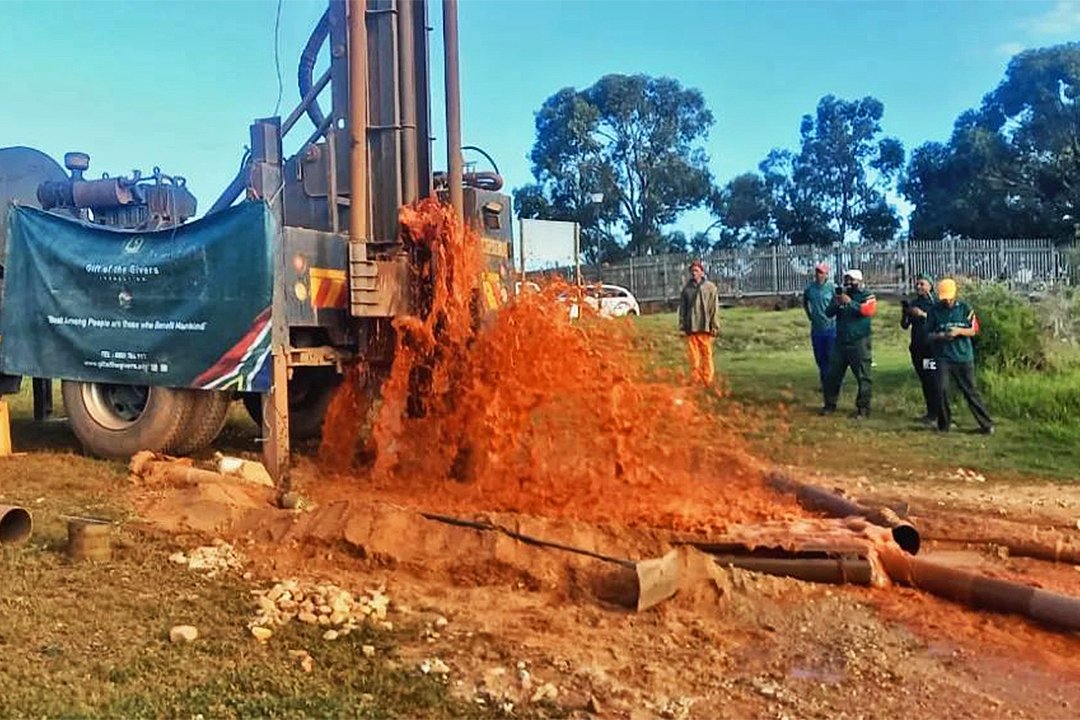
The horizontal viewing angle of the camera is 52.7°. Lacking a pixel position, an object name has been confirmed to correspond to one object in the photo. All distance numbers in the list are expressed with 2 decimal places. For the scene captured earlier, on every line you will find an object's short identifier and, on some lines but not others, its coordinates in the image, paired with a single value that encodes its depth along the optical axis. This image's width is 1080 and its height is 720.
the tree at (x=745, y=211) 42.06
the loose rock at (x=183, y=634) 4.34
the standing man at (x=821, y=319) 12.61
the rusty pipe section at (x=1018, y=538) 5.94
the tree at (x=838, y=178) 40.66
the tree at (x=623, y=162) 42.53
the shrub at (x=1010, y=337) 12.37
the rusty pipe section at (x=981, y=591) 4.66
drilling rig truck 7.71
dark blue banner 7.69
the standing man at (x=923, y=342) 10.97
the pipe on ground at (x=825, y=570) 5.25
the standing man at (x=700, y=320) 12.93
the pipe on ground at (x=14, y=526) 5.74
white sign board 25.42
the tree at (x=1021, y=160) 33.62
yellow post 8.89
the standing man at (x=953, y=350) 10.57
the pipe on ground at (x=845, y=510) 5.80
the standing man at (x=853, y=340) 11.51
